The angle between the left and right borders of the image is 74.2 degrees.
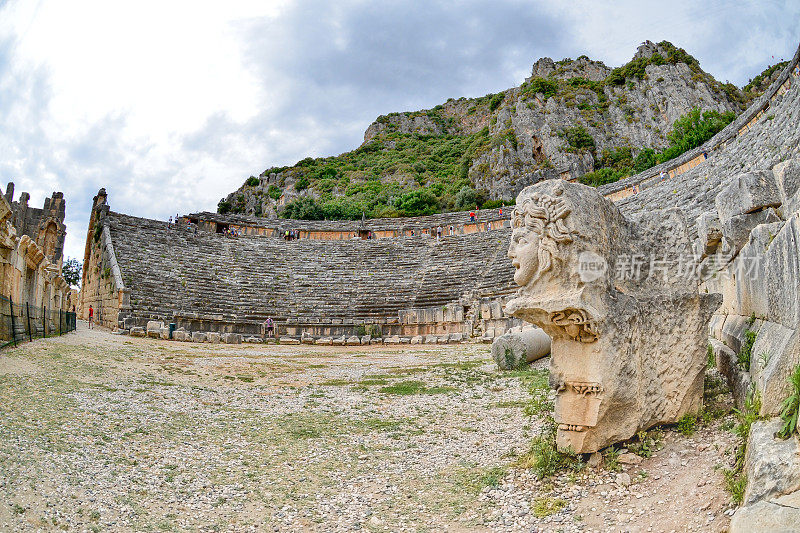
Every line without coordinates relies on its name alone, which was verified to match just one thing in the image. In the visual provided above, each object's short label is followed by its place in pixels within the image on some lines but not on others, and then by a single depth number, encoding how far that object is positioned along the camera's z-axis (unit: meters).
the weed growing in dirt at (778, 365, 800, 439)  3.01
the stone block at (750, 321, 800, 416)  3.28
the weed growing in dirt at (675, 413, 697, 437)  4.39
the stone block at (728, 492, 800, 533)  2.56
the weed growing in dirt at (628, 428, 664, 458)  4.30
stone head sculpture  4.19
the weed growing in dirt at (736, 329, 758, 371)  4.29
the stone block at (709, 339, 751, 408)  4.17
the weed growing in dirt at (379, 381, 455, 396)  9.05
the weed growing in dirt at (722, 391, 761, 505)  3.23
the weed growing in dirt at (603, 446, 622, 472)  4.21
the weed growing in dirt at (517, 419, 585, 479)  4.40
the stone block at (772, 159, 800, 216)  4.72
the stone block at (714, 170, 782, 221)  5.27
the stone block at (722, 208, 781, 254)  5.29
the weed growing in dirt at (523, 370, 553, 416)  6.38
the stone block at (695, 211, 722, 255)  5.96
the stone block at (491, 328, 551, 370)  10.48
